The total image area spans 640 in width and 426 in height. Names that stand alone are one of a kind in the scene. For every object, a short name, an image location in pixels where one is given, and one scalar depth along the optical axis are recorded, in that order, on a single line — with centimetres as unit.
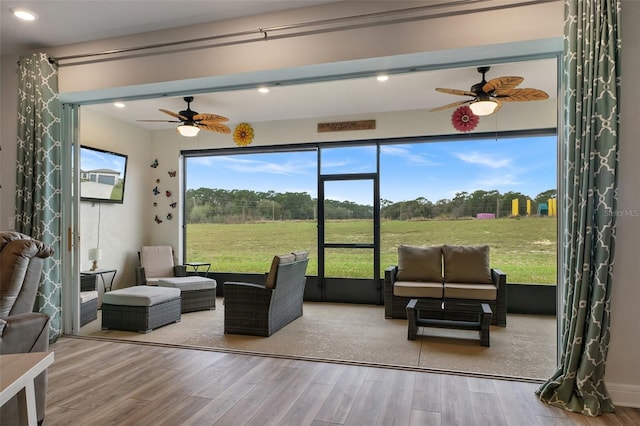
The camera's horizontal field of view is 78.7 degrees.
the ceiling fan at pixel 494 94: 378
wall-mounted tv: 565
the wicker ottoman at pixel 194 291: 542
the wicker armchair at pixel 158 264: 629
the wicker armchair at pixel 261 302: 425
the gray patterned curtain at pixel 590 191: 255
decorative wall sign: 618
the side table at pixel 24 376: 137
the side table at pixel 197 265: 640
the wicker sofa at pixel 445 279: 481
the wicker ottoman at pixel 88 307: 454
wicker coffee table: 396
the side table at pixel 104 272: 534
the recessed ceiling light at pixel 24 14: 333
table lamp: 543
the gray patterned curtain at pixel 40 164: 391
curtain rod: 288
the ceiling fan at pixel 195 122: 499
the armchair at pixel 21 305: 220
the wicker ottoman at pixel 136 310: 439
